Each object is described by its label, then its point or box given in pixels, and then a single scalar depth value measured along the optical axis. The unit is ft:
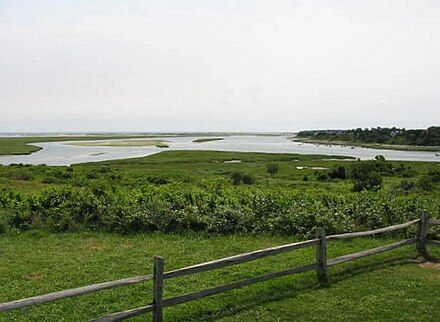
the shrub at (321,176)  158.71
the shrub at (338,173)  162.71
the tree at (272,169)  171.30
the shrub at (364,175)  115.03
